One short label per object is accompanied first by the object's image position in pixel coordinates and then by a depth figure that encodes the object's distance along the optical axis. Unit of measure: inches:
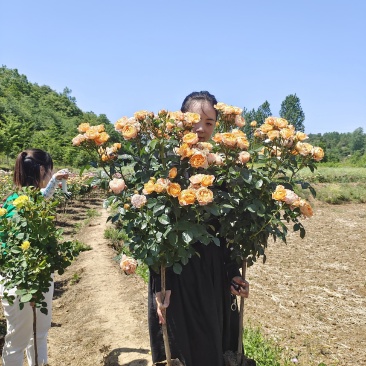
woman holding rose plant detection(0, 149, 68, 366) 91.4
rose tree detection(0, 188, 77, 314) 77.2
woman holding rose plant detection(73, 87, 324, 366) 58.4
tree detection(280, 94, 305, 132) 3038.9
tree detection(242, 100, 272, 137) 3083.2
